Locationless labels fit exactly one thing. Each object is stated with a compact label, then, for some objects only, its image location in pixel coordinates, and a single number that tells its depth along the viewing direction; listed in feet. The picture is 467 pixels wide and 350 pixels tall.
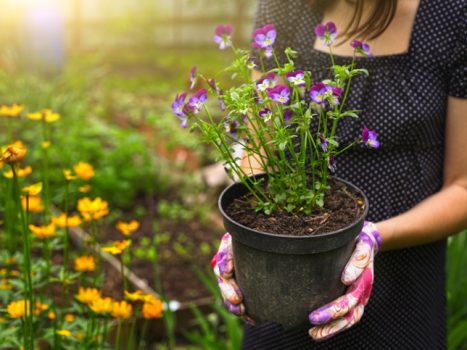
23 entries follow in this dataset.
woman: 4.60
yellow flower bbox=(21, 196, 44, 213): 5.11
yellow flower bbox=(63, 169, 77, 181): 4.62
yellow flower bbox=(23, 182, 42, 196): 3.90
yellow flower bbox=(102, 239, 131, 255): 4.54
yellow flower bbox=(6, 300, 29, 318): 4.21
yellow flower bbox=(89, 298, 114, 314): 4.52
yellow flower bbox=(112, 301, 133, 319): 4.60
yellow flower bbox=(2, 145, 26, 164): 3.43
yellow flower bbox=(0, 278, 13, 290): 4.70
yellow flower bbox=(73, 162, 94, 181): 5.10
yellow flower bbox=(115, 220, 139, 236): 4.85
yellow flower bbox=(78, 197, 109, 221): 4.82
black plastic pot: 3.37
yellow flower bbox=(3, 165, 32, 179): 4.98
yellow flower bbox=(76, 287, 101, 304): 4.67
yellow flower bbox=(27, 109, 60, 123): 5.43
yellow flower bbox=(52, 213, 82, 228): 5.03
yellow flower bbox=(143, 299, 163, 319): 4.67
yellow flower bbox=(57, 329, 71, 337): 4.35
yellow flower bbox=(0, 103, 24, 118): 5.38
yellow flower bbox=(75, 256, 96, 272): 4.91
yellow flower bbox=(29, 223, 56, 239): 4.95
